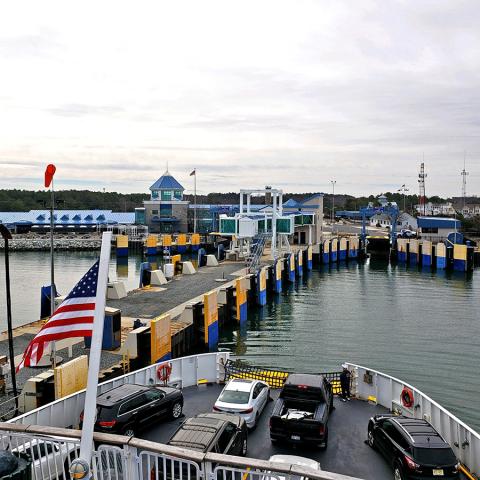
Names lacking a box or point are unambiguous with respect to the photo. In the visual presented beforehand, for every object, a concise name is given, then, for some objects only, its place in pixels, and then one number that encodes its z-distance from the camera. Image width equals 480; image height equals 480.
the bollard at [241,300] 34.72
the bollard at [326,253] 72.38
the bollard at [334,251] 73.88
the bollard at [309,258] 65.44
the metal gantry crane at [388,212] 77.88
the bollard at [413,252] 71.81
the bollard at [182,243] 86.84
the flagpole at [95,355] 6.55
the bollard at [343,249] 76.38
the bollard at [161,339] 20.75
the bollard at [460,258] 63.82
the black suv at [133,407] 12.24
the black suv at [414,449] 10.28
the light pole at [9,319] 15.07
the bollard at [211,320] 27.41
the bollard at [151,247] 84.56
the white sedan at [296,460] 10.66
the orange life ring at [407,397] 13.91
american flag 10.05
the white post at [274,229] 53.56
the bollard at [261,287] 41.47
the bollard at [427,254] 68.12
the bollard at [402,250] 74.75
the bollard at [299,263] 58.09
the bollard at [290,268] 54.00
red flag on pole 14.69
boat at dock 6.63
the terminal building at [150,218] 107.31
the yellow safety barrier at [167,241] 84.69
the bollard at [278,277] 47.28
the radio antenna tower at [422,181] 135.38
